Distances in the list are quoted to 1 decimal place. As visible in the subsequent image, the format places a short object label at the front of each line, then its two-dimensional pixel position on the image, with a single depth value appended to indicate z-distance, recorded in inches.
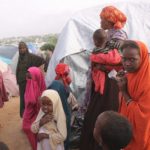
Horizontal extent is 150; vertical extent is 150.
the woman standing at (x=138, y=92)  68.8
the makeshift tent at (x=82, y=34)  131.8
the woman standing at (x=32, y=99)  115.7
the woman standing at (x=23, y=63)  151.4
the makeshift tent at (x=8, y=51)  348.3
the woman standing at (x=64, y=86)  106.2
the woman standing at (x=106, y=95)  95.5
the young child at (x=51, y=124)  97.8
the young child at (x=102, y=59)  91.7
